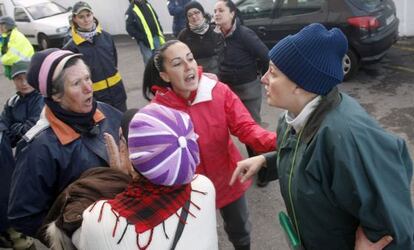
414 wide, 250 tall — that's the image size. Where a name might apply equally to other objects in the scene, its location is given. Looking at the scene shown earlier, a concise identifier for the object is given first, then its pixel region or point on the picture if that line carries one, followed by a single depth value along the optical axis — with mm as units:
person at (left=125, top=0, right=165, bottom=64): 6930
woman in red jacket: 2605
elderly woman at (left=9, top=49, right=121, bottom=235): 2139
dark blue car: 6789
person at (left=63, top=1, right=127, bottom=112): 4590
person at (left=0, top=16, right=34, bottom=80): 5568
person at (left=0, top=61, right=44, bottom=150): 3408
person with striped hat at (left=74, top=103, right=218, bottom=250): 1415
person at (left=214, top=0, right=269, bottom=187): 4324
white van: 12945
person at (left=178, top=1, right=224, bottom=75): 4895
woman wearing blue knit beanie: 1554
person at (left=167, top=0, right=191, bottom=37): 8727
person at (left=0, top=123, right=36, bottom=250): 3168
